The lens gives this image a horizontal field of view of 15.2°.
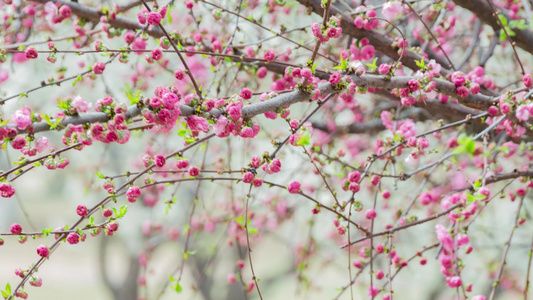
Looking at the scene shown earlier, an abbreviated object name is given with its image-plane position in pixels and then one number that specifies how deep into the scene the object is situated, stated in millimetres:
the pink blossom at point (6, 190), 1941
